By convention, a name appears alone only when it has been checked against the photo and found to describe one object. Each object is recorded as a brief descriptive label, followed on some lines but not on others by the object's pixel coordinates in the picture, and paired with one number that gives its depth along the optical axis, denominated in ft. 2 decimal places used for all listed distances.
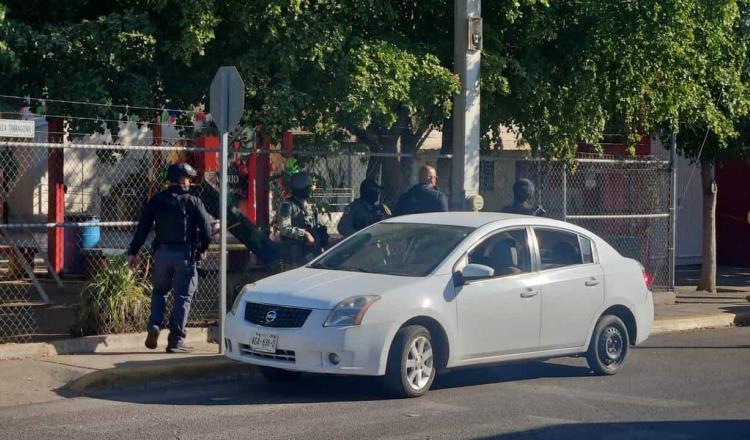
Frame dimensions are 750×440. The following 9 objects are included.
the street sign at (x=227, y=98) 36.35
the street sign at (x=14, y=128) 35.55
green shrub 38.86
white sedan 30.73
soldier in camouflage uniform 43.45
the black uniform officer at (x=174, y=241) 37.04
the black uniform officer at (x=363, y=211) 45.70
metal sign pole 36.73
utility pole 45.24
